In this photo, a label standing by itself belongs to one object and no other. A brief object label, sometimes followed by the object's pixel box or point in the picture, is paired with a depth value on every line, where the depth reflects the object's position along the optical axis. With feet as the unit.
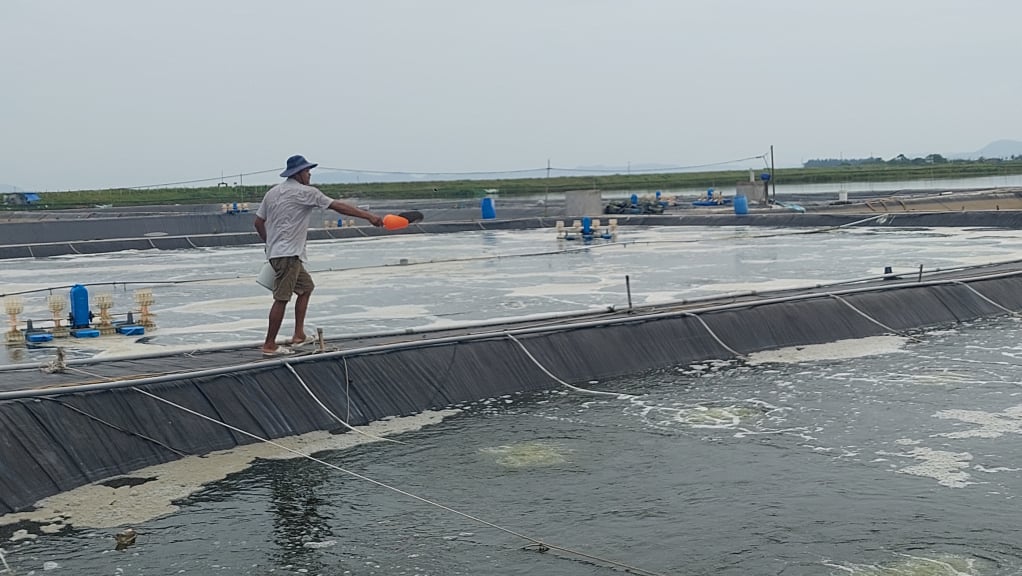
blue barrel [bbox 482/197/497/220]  131.95
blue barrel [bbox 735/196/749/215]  120.78
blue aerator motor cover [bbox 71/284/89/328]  44.50
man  32.30
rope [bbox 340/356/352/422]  32.89
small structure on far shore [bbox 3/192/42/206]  188.46
